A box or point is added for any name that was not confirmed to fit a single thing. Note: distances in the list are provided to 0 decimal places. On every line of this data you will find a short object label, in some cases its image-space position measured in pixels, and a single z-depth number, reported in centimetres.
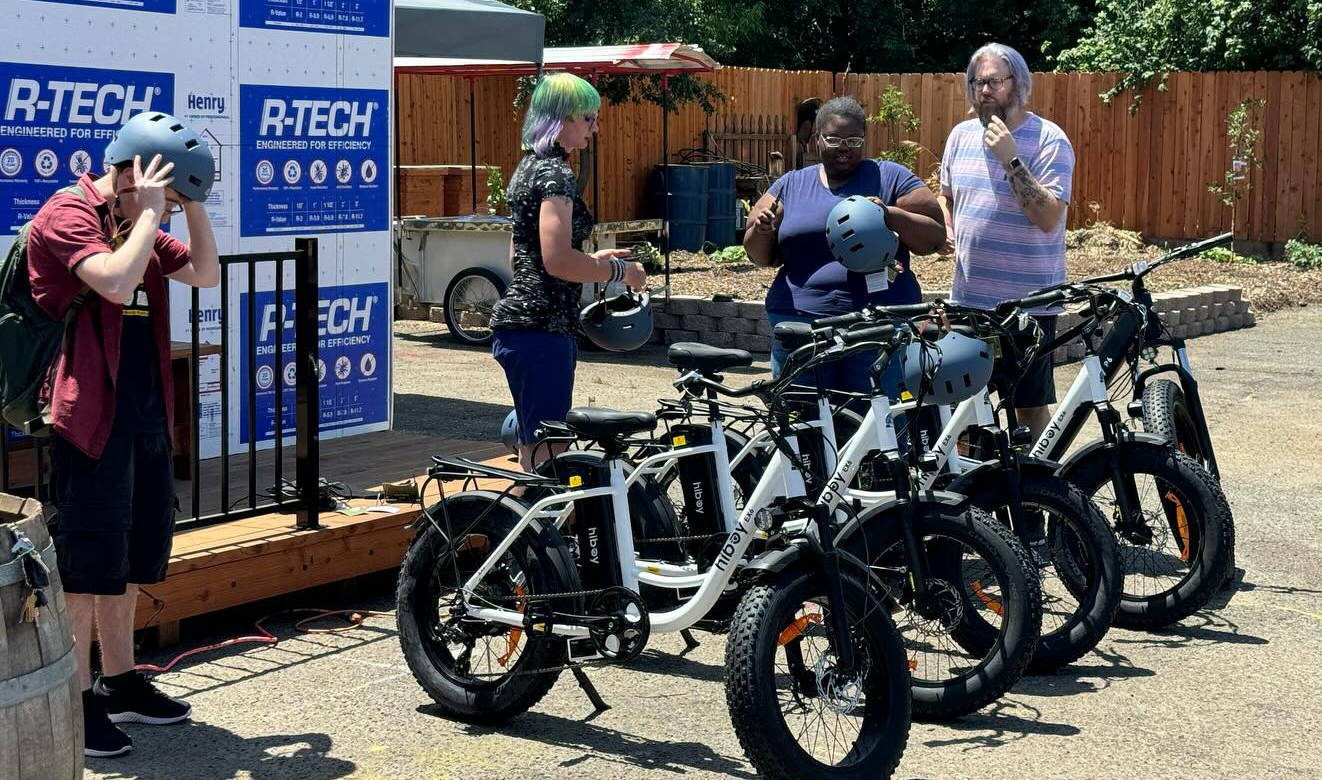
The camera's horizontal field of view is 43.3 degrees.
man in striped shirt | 632
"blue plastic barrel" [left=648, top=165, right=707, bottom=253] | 1986
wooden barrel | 335
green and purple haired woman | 534
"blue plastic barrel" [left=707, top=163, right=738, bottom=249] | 2045
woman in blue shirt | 595
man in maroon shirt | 428
